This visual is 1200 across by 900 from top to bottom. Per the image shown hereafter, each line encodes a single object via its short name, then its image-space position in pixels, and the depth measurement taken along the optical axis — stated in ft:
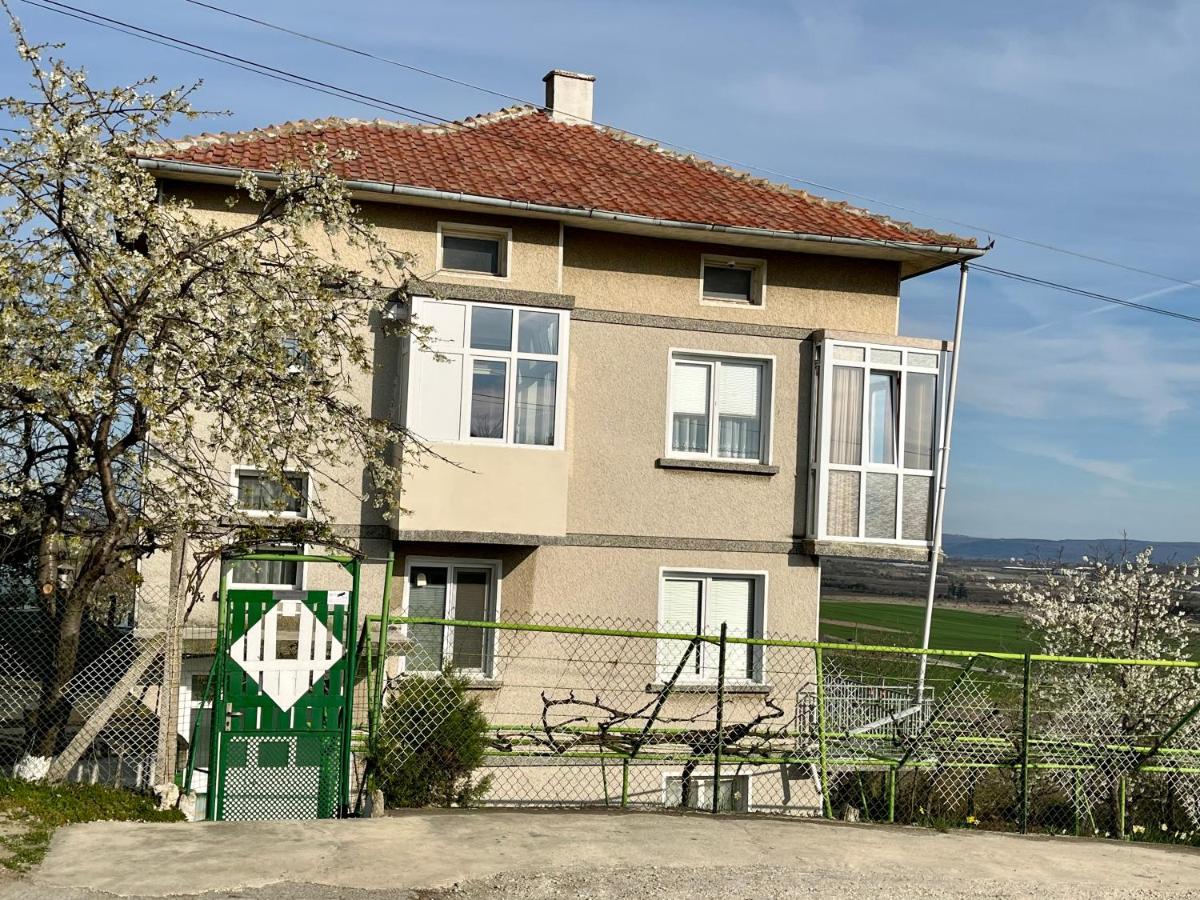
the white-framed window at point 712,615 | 54.13
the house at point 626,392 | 50.34
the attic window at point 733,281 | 55.98
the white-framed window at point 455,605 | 51.60
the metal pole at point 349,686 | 31.35
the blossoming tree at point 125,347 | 32.07
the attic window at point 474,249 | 52.44
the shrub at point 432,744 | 36.78
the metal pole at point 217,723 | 30.45
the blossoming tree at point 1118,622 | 83.19
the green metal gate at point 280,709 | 30.73
